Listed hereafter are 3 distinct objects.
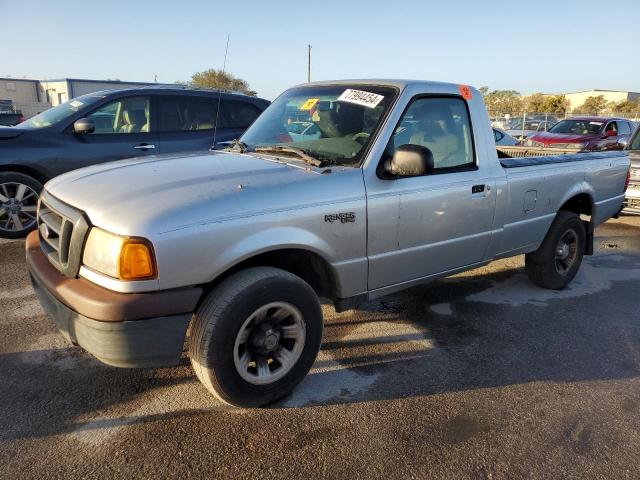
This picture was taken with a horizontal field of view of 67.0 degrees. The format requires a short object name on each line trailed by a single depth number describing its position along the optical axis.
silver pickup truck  2.30
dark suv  5.61
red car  12.97
